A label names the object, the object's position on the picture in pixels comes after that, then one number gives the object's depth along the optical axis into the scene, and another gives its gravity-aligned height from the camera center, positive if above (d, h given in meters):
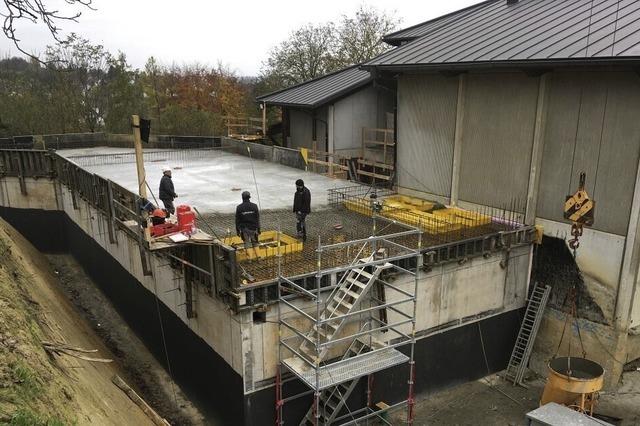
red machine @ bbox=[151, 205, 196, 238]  12.61 -2.89
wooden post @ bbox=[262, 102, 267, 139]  37.24 -1.97
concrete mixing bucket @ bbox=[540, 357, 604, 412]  13.72 -7.41
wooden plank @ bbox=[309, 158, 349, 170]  25.98 -2.97
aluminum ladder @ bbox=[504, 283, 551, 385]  17.08 -7.55
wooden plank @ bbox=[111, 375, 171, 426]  13.04 -7.64
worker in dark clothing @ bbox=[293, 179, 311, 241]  14.94 -2.85
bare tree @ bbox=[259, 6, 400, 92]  51.97 +5.28
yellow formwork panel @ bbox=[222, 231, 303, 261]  13.90 -3.91
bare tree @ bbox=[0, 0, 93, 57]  8.74 +1.49
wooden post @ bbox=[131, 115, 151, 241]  13.35 -1.39
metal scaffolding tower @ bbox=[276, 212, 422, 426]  12.20 -5.78
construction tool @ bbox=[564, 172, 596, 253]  14.38 -3.02
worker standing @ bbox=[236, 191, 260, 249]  13.53 -3.02
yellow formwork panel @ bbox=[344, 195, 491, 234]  16.97 -3.80
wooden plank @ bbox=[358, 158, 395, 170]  26.40 -3.08
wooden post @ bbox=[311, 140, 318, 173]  28.15 -2.59
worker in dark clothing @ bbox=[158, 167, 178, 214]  16.25 -2.66
